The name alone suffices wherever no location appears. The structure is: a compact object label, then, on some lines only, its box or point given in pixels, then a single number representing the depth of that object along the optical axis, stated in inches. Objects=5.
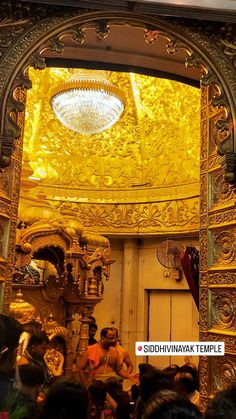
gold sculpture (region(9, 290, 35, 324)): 199.9
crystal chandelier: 220.4
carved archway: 120.9
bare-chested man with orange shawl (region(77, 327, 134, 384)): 211.0
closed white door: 306.8
